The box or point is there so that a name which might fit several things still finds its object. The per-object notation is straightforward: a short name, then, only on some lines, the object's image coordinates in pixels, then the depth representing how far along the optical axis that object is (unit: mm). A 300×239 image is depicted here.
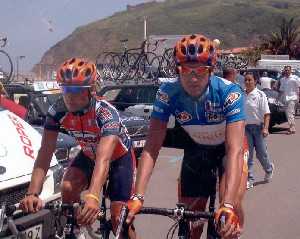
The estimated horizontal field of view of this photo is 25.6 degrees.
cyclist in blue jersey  3969
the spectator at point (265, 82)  21052
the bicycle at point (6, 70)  14005
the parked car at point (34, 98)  11156
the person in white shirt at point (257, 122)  9977
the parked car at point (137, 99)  14156
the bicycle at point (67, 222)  3846
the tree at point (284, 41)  49062
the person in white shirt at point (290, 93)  17375
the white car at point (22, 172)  4926
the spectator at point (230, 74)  9969
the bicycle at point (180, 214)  3568
